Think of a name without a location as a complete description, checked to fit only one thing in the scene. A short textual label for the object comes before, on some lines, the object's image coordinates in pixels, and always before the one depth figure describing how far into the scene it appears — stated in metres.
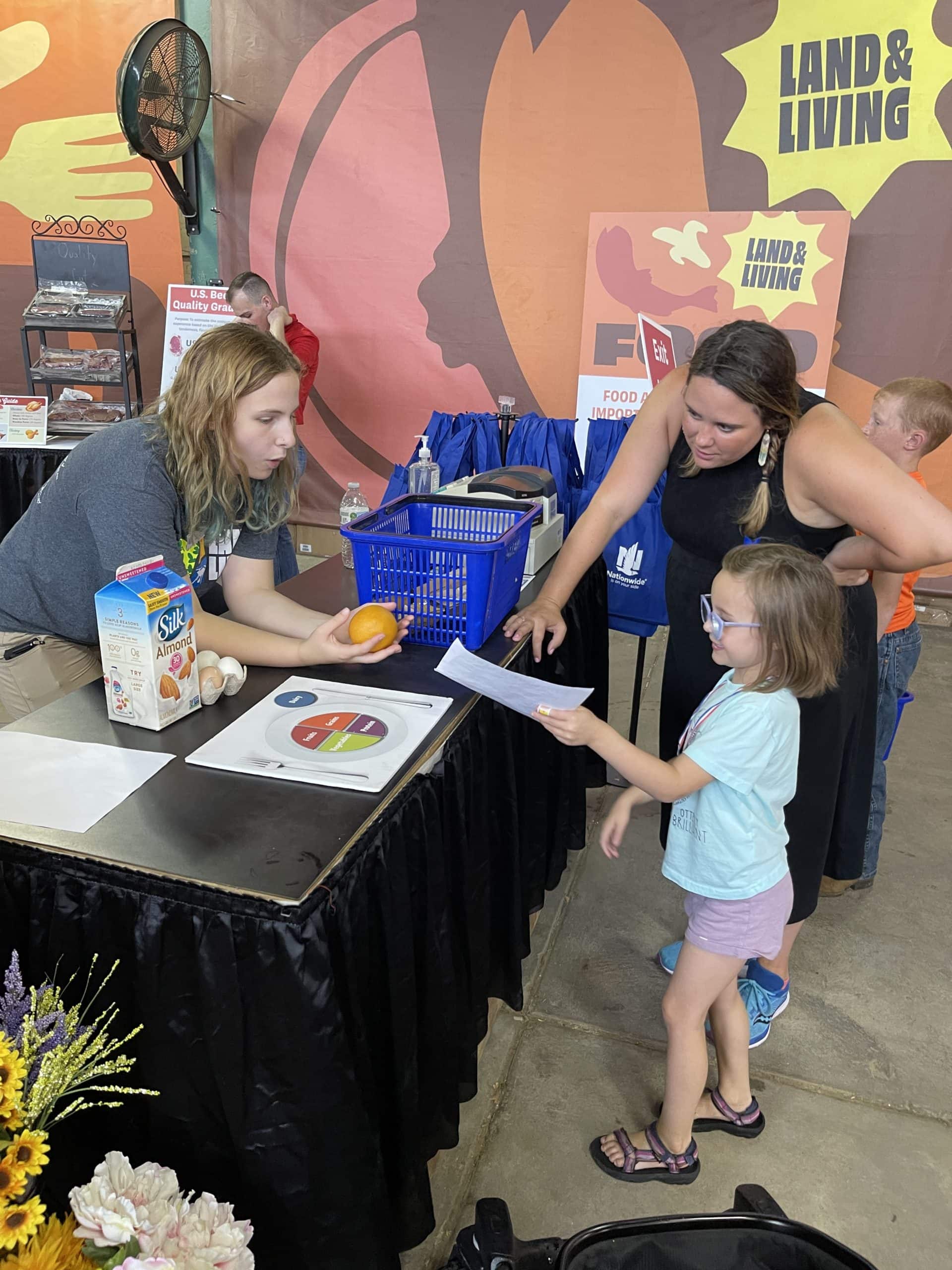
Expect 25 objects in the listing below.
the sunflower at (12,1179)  0.64
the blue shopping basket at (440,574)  1.64
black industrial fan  4.36
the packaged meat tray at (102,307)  4.49
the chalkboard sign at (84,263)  4.68
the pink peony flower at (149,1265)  0.65
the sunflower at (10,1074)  0.64
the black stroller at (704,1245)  0.98
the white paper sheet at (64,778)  1.11
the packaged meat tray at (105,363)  4.63
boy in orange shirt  2.06
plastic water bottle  2.32
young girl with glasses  1.30
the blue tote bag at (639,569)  2.73
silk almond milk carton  1.24
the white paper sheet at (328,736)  1.24
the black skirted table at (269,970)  1.02
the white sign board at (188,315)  4.90
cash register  2.19
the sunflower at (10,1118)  0.65
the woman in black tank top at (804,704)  1.60
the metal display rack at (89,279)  4.47
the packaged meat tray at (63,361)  4.58
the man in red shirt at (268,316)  4.65
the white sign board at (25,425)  4.02
